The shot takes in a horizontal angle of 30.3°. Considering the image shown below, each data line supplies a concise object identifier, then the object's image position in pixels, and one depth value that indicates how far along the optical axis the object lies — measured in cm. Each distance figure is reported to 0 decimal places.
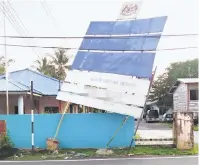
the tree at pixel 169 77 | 4960
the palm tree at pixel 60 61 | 3906
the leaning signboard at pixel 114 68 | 1354
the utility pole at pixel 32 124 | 1357
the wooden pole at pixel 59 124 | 1370
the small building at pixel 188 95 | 3087
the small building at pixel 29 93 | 1958
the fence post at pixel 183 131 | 1332
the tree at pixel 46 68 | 4019
